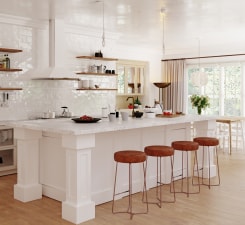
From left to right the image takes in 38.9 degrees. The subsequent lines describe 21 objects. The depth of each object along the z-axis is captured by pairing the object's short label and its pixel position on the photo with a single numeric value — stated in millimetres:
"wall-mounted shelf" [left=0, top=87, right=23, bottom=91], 5891
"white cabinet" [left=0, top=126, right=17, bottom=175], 5809
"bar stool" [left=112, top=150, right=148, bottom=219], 3766
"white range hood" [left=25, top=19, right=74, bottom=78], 6219
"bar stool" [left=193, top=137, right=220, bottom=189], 5020
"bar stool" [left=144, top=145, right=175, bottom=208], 4137
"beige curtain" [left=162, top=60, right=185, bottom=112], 10047
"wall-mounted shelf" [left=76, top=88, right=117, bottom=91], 7110
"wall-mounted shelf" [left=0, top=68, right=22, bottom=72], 5871
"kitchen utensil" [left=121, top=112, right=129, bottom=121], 4562
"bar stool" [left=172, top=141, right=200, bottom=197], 4605
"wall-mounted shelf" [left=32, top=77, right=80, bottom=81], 6412
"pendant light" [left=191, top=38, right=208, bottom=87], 8383
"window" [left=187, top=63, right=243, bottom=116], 9055
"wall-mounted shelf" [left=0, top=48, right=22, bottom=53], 5829
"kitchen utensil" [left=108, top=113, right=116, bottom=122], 4473
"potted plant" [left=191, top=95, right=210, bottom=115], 8555
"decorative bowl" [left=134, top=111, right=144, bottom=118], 5070
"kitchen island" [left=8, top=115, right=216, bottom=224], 3697
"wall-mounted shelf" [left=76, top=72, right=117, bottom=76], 7066
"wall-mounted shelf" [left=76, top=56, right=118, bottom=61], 7031
